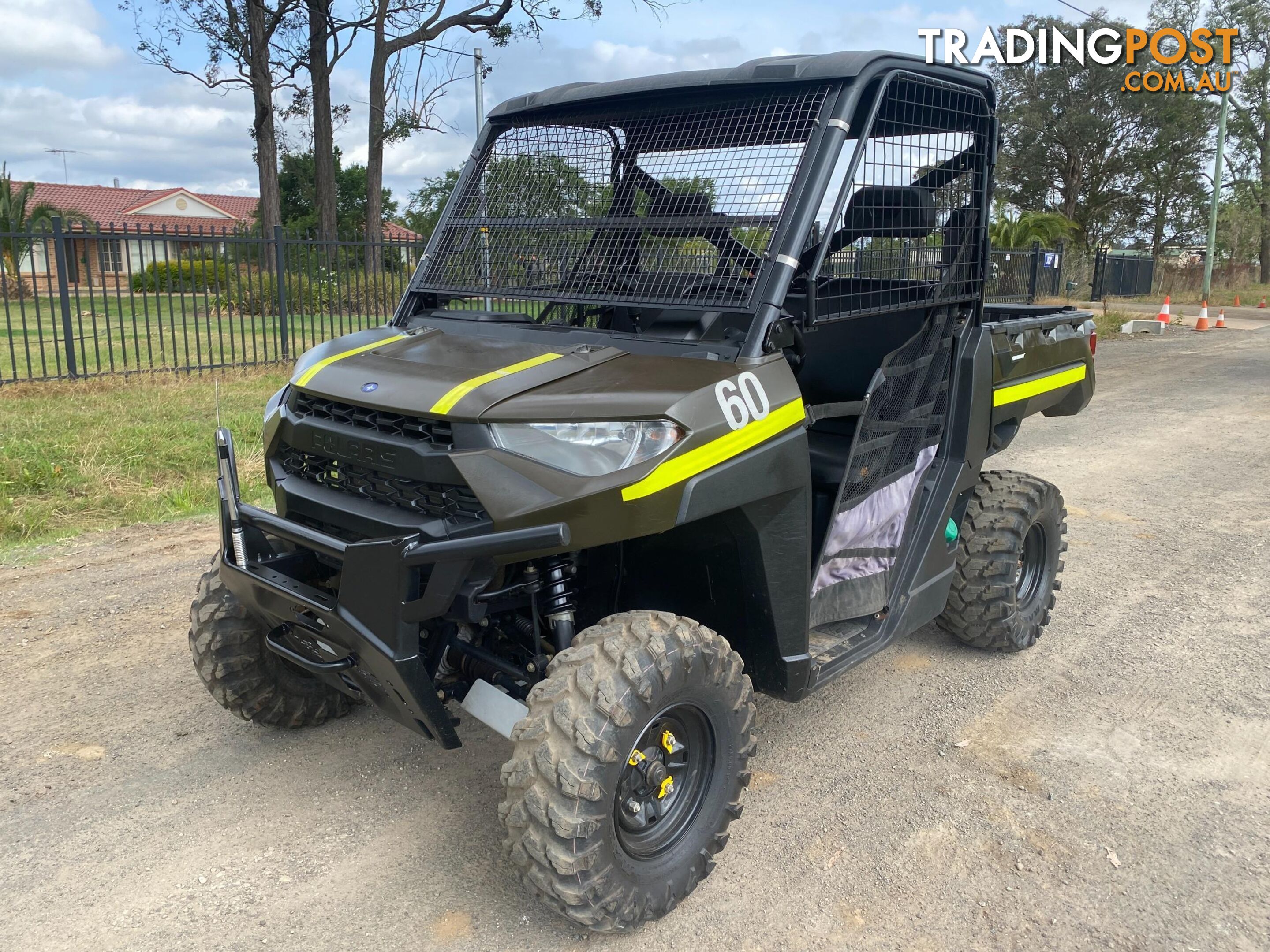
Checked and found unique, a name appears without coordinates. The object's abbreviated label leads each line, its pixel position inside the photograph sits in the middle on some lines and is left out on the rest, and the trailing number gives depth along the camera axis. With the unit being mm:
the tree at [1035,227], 25844
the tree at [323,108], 22938
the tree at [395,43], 23750
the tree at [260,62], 22531
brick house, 11469
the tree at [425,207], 43344
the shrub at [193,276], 11938
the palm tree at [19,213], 17438
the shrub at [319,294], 13688
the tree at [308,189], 47500
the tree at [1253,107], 38594
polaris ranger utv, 2549
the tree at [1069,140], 38062
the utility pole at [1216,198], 22234
